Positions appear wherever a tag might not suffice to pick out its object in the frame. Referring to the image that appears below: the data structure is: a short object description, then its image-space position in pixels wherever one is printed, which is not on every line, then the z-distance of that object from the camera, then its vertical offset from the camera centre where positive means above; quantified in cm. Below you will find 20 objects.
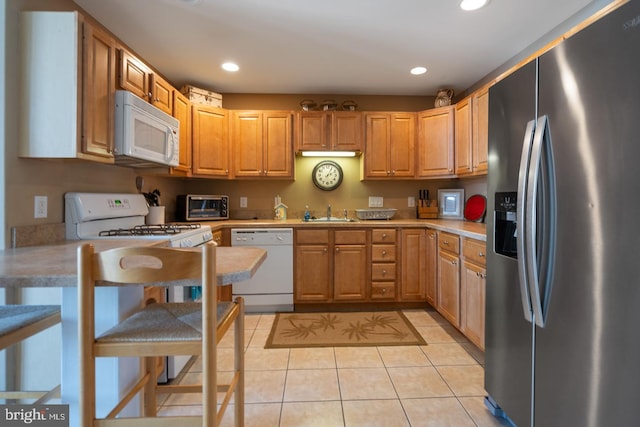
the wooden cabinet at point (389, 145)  337 +76
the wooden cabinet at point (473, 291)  207 -57
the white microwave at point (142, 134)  186 +53
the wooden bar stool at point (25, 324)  98 -39
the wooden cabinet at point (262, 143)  331 +76
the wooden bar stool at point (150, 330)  84 -37
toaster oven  313 +4
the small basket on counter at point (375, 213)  341 -1
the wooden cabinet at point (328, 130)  333 +91
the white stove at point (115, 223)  182 -8
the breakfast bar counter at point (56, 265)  92 -19
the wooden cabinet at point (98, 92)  160 +67
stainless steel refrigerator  90 -6
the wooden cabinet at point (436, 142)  313 +76
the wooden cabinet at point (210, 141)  310 +74
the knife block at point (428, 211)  362 +2
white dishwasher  303 -63
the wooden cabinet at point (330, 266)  307 -55
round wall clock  365 +45
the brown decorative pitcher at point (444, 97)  330 +127
